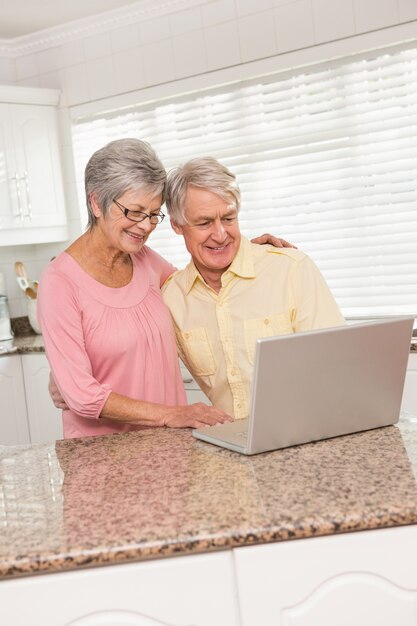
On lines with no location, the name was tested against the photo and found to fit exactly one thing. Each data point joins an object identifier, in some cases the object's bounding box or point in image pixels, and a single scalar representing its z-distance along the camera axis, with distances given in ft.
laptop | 4.78
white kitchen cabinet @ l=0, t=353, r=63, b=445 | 13.21
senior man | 6.57
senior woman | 6.29
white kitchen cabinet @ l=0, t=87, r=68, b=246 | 13.87
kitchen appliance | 14.24
